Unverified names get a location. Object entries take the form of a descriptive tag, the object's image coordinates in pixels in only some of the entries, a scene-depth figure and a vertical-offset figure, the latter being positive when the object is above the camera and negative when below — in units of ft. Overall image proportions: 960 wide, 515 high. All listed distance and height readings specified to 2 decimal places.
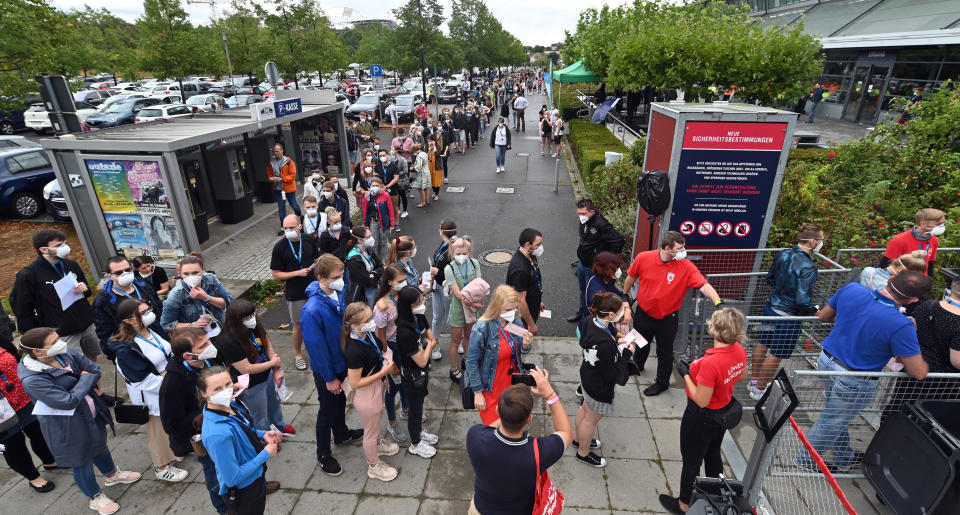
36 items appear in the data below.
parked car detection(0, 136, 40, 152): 43.19 -6.78
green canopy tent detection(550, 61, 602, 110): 73.61 -2.59
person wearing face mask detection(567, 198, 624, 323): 21.20 -7.32
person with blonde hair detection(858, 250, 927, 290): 15.33 -6.71
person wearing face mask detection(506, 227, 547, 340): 17.63 -7.31
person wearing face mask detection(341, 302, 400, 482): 12.48 -7.93
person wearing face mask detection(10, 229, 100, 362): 16.89 -7.66
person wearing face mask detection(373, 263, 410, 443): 14.64 -7.02
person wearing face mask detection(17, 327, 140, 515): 11.76 -8.12
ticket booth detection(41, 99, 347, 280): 25.45 -6.30
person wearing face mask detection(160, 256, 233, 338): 15.67 -7.41
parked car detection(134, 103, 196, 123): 68.90 -6.88
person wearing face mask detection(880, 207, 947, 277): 17.87 -6.61
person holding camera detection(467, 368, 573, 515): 8.59 -6.76
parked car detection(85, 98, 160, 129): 74.02 -7.72
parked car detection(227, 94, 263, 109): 84.38 -6.64
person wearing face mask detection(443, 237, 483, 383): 17.90 -7.73
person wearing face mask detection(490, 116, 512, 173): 52.13 -8.52
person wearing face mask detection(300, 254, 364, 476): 13.37 -7.47
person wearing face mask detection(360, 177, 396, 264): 27.61 -8.26
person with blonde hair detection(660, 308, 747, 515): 11.43 -7.52
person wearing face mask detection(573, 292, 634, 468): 12.89 -7.65
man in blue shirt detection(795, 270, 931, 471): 12.65 -7.61
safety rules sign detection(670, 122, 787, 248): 19.92 -5.02
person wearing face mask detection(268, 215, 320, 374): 19.54 -7.90
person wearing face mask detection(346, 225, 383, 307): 18.26 -7.59
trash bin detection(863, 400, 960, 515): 11.34 -9.60
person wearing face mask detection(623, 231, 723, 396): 16.34 -7.40
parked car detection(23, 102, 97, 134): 74.59 -8.09
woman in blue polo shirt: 9.77 -7.52
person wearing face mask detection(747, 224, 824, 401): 16.67 -8.24
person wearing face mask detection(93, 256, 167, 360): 15.51 -7.14
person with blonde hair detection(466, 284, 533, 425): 12.84 -7.33
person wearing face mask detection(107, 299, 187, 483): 13.14 -7.78
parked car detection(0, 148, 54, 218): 38.29 -8.84
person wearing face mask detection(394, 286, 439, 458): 13.74 -8.03
